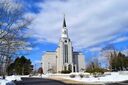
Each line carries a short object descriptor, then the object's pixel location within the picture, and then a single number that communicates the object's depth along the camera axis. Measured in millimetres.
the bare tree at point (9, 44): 8535
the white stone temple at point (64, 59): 71848
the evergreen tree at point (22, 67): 49161
